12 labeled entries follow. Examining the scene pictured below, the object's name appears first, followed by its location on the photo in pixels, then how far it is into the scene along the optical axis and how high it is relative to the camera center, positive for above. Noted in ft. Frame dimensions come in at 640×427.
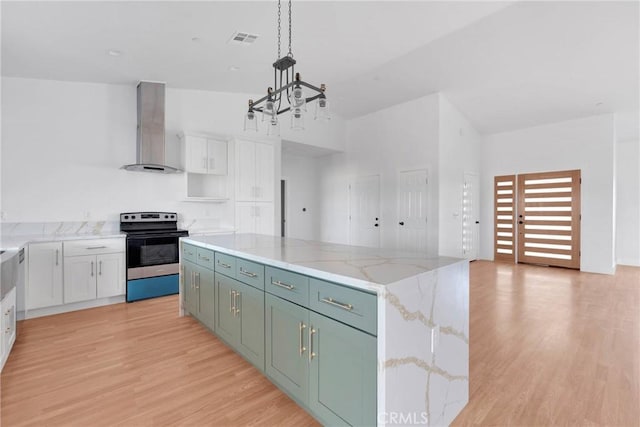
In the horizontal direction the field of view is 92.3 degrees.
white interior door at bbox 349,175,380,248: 22.75 +0.04
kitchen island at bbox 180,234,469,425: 4.35 -1.97
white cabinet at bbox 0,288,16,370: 7.52 -3.05
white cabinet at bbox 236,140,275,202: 16.84 +2.22
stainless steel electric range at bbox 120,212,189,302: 13.10 -2.02
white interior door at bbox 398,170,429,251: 19.65 +0.13
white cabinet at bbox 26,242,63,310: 11.10 -2.45
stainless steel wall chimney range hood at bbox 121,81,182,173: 14.46 +3.87
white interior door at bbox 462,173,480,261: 22.02 -0.28
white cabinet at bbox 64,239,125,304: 11.86 -2.40
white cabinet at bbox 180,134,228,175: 15.60 +2.90
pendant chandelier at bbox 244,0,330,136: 7.64 +2.92
